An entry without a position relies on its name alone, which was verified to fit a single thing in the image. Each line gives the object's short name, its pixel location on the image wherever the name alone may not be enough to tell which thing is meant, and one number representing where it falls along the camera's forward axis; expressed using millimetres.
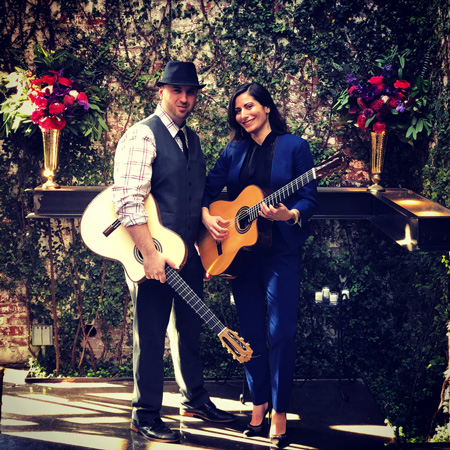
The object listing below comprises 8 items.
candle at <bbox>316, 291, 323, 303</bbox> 4316
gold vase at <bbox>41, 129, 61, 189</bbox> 4320
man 3238
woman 3396
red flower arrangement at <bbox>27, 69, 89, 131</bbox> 4238
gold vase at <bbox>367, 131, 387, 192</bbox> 4297
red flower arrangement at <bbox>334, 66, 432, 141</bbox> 4191
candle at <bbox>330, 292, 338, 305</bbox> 4281
